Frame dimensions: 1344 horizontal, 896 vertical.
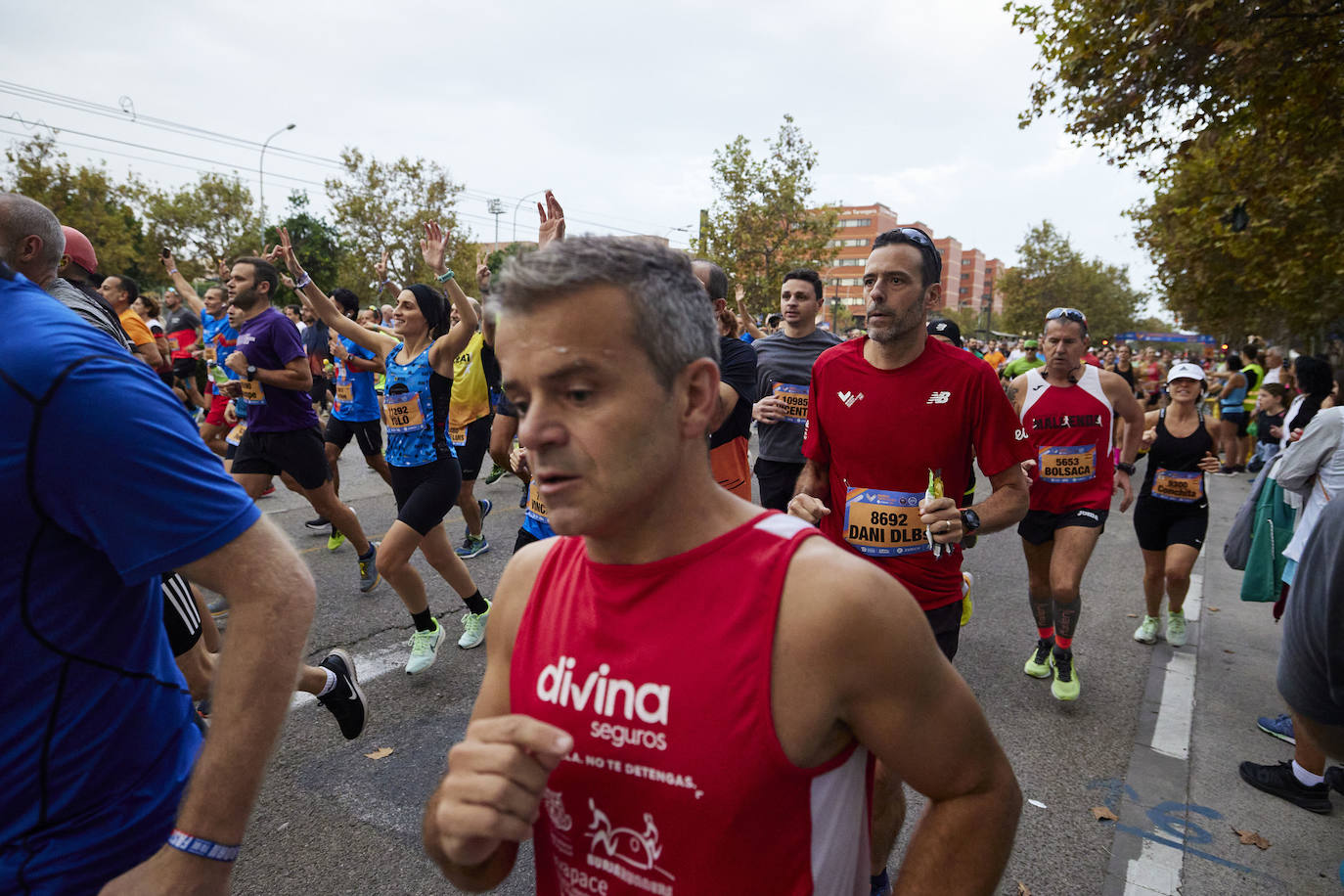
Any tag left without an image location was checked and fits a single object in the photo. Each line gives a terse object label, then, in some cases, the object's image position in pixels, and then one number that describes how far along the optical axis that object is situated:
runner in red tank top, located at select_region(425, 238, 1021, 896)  1.09
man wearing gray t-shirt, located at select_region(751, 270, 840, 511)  5.47
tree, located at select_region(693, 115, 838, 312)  33.06
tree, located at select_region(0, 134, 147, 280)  29.83
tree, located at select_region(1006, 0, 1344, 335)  6.88
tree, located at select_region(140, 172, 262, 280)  43.69
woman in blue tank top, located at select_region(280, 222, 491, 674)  4.68
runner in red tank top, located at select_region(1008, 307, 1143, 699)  4.78
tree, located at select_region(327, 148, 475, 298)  37.50
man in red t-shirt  3.02
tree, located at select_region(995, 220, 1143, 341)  58.91
